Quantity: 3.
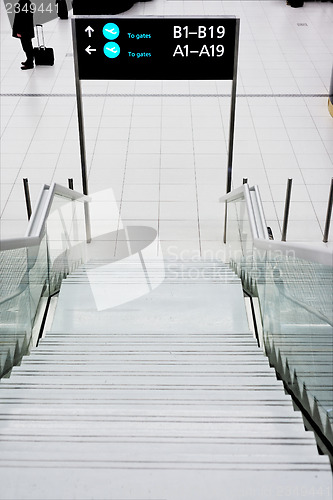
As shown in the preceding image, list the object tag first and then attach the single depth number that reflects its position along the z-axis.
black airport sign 5.13
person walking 9.95
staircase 2.05
